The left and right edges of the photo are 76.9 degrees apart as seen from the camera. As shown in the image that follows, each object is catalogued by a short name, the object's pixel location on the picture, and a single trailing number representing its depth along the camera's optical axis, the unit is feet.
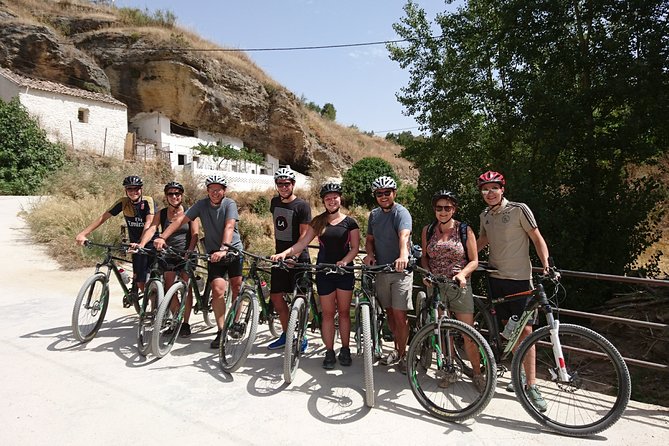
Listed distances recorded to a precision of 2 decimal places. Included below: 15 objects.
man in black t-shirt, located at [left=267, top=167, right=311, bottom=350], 14.28
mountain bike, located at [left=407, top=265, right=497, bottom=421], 10.49
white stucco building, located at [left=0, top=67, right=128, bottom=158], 79.66
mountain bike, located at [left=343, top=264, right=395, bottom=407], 10.82
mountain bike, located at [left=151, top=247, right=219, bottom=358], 13.66
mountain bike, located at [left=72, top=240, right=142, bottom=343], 15.06
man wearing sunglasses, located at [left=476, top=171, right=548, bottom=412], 11.59
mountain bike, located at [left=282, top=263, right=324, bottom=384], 11.96
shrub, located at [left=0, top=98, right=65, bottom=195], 69.21
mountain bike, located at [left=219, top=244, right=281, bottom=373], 12.78
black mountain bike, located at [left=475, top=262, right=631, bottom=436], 9.65
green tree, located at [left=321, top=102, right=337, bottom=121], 222.28
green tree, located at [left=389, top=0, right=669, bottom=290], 30.37
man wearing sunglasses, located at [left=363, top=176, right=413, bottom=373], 12.69
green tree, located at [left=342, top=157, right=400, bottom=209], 96.58
